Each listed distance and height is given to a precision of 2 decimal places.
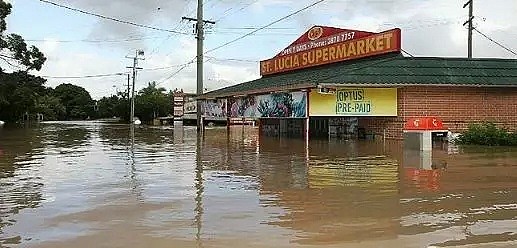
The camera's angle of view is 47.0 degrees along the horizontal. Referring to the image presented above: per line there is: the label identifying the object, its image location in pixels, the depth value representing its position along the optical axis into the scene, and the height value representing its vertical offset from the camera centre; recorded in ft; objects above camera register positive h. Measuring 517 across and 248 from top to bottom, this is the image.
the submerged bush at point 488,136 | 70.49 -1.37
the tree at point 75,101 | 463.01 +18.51
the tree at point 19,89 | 182.19 +11.15
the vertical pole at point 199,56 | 134.48 +15.98
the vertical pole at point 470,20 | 138.51 +24.71
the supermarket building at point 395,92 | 81.05 +4.71
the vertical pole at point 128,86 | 322.83 +21.17
